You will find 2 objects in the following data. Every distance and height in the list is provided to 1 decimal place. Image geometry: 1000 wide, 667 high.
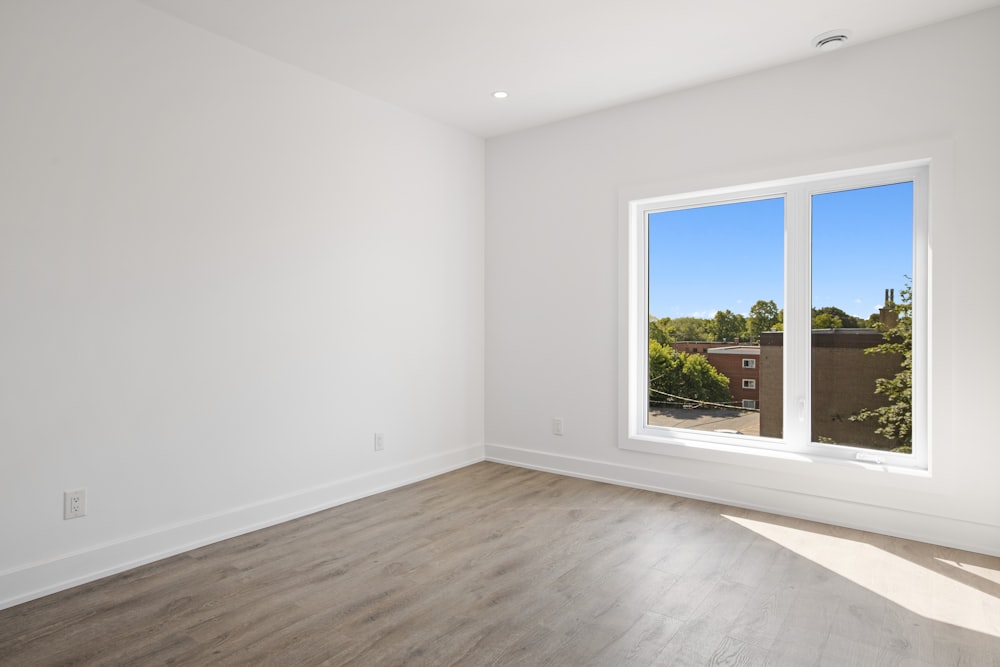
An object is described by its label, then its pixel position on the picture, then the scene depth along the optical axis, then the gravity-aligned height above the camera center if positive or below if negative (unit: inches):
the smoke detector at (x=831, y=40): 120.6 +61.4
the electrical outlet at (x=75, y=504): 101.0 -30.4
